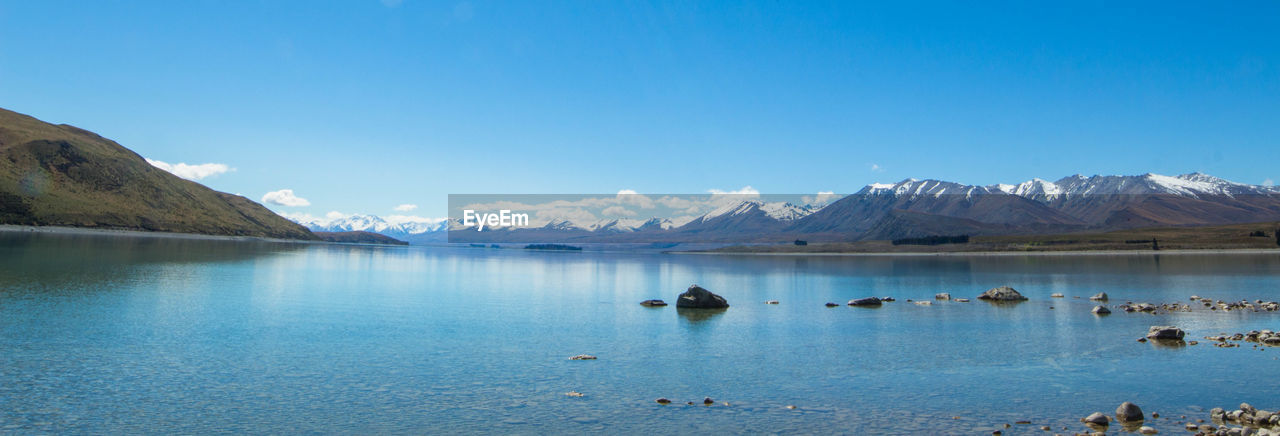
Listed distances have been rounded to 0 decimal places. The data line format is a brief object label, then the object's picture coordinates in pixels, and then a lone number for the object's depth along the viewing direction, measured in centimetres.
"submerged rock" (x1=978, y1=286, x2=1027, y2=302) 6131
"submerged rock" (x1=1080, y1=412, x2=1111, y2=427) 1906
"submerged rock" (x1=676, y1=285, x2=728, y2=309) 5528
